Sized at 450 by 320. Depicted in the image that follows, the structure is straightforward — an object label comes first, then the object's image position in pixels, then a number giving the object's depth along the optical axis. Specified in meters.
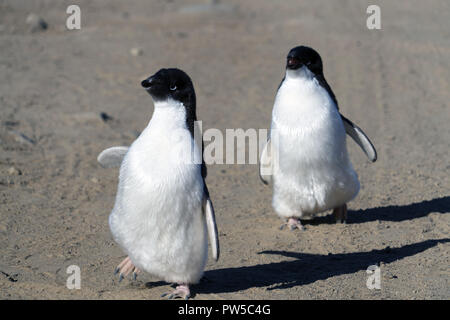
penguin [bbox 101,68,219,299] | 9.02
